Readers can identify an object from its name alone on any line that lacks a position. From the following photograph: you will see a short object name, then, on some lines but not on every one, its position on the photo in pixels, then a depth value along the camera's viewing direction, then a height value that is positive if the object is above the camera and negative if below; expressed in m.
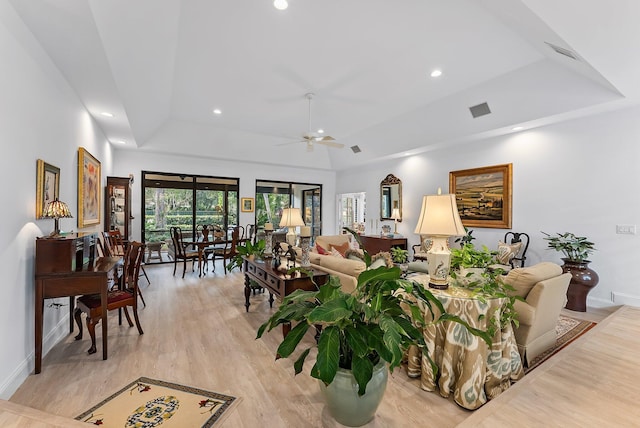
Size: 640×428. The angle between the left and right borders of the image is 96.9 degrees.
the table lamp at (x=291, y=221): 4.00 -0.12
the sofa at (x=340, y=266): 2.95 -0.60
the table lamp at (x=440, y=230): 2.46 -0.14
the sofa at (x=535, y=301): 2.42 -0.75
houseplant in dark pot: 4.04 -0.78
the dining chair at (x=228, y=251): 6.23 -0.86
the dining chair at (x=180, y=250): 5.95 -0.83
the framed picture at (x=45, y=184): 2.58 +0.26
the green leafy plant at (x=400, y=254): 3.51 -0.51
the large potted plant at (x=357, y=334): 1.51 -0.68
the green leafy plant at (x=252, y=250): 4.17 -0.56
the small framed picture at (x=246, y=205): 8.67 +0.23
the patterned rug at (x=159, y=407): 1.88 -1.39
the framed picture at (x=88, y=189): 3.80 +0.33
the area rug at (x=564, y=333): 2.64 -1.36
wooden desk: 2.43 -0.59
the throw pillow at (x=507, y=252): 4.79 -0.63
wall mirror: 7.80 +0.44
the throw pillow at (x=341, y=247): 5.19 -0.64
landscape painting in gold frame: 5.51 +0.42
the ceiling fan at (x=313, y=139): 5.17 +1.38
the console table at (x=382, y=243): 7.41 -0.79
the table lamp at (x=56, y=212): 2.58 -0.01
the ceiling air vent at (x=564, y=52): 3.11 +1.85
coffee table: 3.03 -0.76
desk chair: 2.70 -0.90
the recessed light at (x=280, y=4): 2.80 +2.09
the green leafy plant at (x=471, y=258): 2.53 -0.39
